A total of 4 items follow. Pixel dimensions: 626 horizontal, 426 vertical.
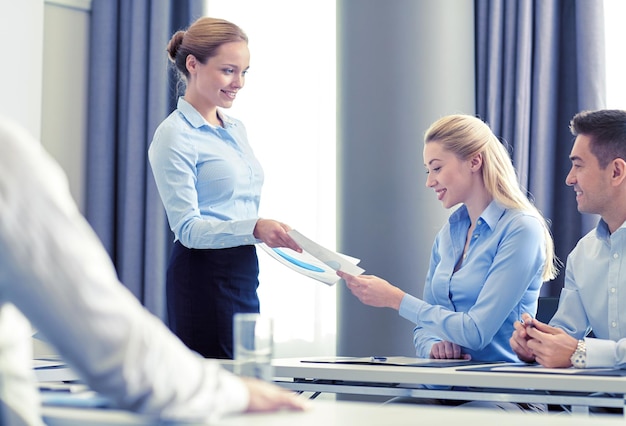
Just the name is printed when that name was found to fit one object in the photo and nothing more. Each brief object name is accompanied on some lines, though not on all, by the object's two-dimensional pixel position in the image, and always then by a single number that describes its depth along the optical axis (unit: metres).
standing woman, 2.75
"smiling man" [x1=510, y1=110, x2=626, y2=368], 2.52
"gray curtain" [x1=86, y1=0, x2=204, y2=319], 4.93
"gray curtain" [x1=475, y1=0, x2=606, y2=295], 3.86
